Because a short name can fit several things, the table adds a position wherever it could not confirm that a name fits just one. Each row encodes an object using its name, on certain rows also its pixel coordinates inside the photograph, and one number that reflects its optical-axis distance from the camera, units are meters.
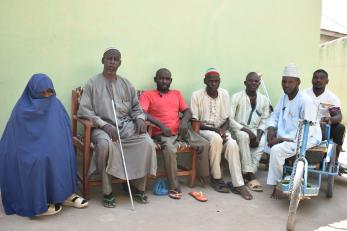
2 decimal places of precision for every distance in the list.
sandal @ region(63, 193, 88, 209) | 4.04
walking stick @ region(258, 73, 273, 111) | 6.40
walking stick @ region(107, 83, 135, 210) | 4.16
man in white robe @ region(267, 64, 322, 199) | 4.59
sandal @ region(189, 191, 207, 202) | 4.52
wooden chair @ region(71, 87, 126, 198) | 4.22
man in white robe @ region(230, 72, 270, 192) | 5.27
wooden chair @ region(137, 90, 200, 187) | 4.81
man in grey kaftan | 4.16
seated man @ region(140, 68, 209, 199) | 4.83
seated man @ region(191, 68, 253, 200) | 4.89
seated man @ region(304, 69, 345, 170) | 5.17
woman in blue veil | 3.67
